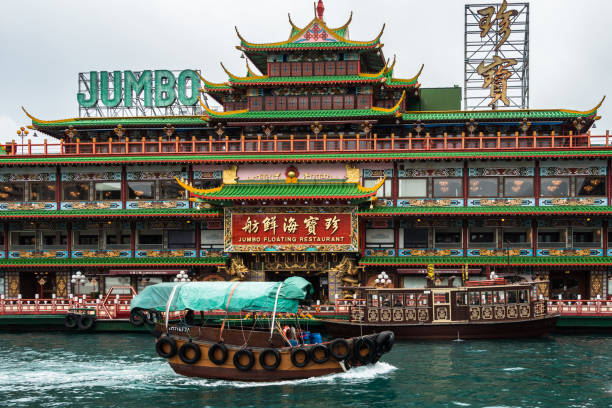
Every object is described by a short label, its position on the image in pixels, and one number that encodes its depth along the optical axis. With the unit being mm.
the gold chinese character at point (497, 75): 50312
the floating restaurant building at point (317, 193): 43531
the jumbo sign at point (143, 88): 53656
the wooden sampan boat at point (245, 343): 26703
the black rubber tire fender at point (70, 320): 38562
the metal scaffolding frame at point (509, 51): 50741
